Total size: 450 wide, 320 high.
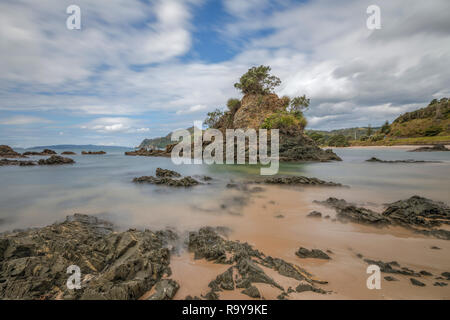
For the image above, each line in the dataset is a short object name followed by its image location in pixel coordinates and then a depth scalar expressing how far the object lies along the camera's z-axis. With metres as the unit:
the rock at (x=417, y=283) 3.16
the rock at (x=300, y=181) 12.38
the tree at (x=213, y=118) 59.47
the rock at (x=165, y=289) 2.90
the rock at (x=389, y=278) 3.29
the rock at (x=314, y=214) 6.77
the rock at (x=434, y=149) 45.01
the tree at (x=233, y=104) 53.41
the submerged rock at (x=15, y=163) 29.95
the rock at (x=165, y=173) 17.17
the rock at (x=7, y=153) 46.23
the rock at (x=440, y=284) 3.16
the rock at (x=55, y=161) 31.16
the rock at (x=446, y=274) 3.41
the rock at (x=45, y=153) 57.02
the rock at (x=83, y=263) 2.96
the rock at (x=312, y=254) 4.14
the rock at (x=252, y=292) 2.89
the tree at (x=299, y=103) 41.19
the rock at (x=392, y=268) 3.50
